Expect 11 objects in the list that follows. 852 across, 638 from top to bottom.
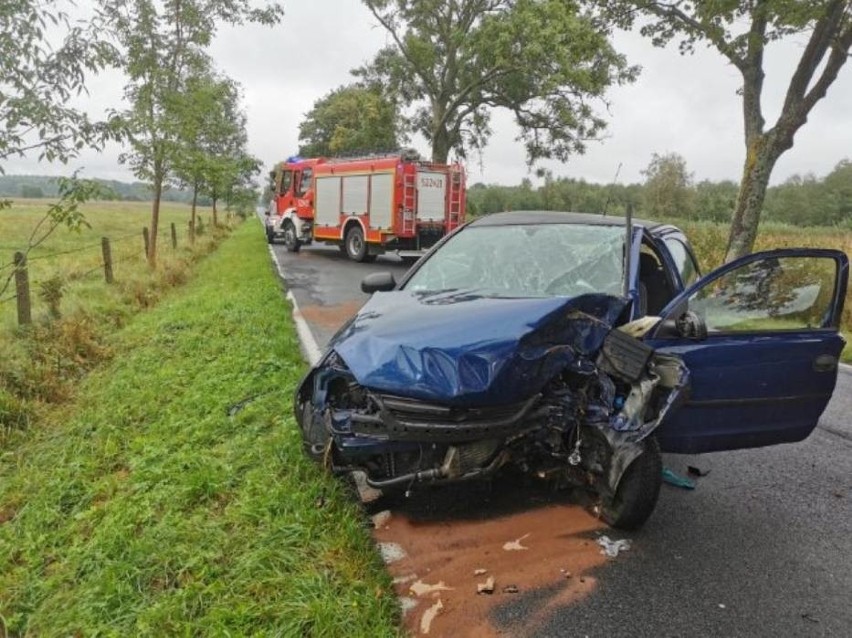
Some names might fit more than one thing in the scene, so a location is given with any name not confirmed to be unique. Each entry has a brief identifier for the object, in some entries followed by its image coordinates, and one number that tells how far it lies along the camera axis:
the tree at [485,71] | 19.19
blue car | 2.50
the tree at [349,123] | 28.02
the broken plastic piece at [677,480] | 3.47
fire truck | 14.95
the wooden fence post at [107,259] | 9.66
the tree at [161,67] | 10.48
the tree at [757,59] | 8.69
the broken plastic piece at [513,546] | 2.79
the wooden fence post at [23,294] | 5.91
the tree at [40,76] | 3.71
